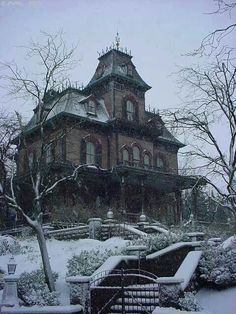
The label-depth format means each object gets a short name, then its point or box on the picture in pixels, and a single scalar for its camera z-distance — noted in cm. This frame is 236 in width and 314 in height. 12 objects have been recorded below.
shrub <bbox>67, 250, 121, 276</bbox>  1059
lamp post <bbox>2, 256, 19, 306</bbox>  907
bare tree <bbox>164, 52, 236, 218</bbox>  1036
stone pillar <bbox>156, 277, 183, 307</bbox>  816
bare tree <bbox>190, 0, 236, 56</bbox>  661
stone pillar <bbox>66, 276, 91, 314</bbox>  887
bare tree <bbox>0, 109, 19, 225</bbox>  1287
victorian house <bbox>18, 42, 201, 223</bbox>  2355
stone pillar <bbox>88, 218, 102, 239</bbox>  1692
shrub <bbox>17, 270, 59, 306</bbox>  924
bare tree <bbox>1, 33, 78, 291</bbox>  1093
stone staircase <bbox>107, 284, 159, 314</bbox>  889
